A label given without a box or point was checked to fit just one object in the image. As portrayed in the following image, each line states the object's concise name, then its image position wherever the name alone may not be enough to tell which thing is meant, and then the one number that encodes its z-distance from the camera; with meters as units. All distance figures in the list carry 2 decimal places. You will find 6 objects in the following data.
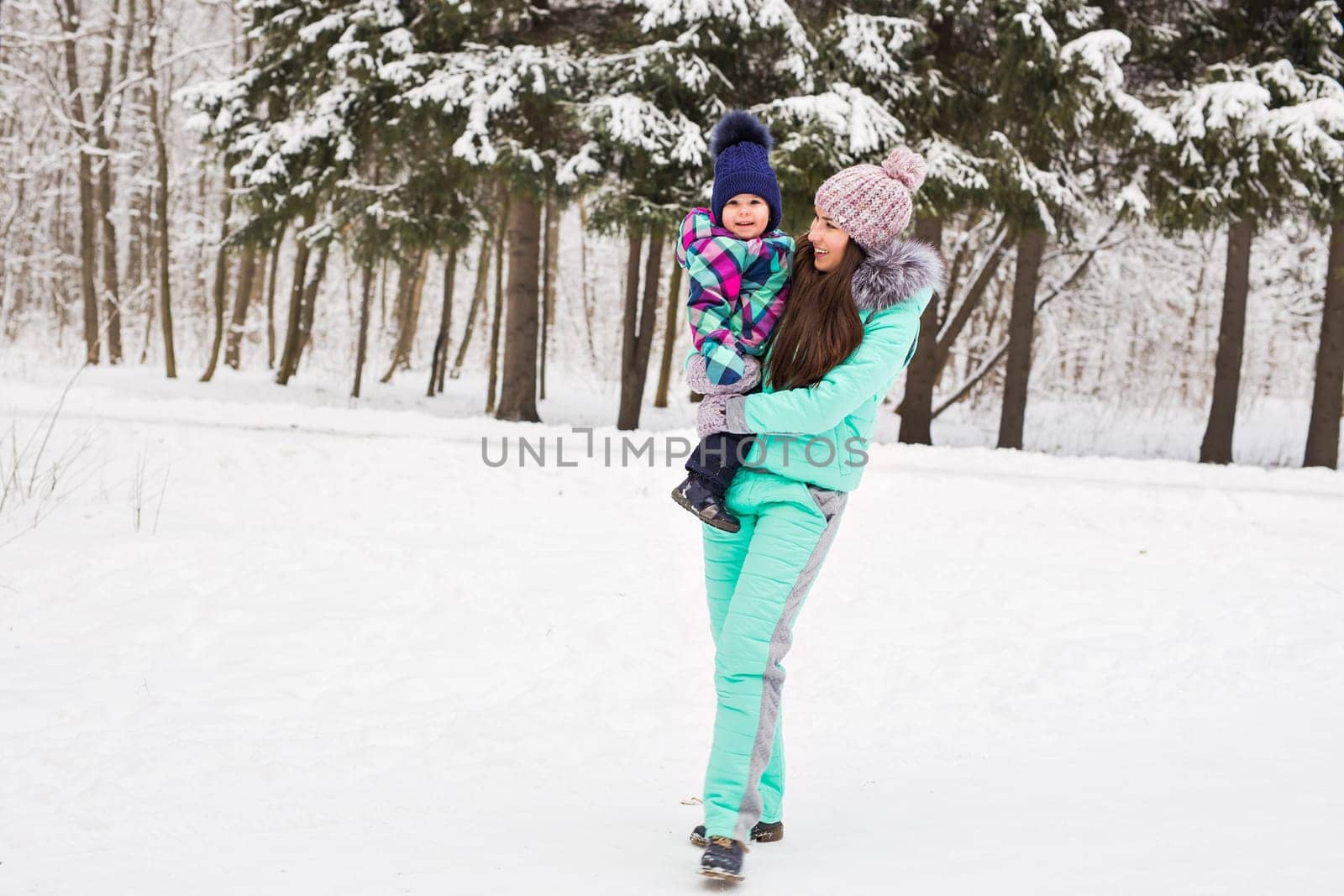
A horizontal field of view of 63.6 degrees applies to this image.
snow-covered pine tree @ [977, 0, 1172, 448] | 13.08
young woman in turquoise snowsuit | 3.18
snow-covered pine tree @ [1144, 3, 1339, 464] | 13.22
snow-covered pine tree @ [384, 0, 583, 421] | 14.01
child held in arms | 3.24
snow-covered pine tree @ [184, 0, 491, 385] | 14.87
